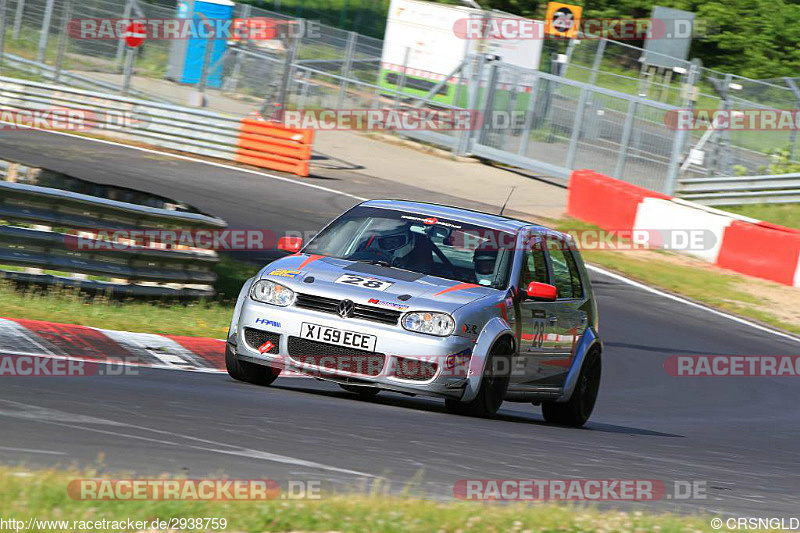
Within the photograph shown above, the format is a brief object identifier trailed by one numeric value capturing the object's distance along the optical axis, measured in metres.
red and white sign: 27.97
